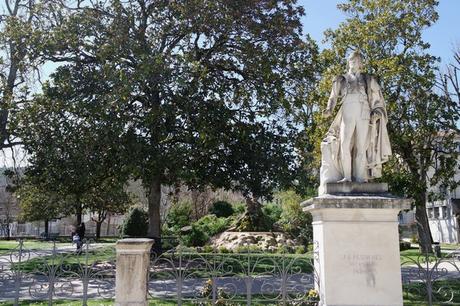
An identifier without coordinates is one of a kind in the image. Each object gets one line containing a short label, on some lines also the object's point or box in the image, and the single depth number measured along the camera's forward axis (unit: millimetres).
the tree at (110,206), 47150
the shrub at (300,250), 23616
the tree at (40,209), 49656
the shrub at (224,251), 21756
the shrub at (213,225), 30772
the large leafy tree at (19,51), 17359
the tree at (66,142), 16141
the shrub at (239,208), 36253
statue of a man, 8344
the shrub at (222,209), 36750
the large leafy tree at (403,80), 19516
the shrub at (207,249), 22700
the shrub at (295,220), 29047
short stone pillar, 7840
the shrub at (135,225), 34812
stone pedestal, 7613
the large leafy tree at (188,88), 15922
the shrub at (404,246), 30936
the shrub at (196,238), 28461
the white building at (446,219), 44812
